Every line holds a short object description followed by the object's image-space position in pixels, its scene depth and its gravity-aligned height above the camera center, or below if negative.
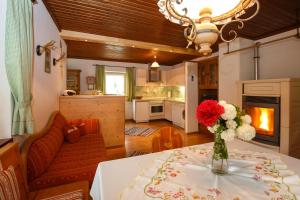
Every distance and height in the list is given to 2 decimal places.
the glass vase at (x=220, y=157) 1.04 -0.41
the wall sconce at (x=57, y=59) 2.84 +0.67
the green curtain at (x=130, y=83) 6.42 +0.47
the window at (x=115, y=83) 6.45 +0.49
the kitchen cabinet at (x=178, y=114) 5.31 -0.66
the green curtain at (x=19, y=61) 1.40 +0.31
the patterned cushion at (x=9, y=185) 0.88 -0.52
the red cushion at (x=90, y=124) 3.04 -0.56
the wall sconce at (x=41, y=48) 1.98 +0.60
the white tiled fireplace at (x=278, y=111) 2.47 -0.28
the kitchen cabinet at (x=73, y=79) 5.40 +0.54
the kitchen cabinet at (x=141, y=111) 6.21 -0.63
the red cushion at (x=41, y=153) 1.44 -0.57
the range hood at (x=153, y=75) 6.56 +0.80
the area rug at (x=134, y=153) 3.15 -1.16
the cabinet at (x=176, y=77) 5.55 +0.67
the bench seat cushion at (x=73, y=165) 1.50 -0.76
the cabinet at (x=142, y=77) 6.45 +0.74
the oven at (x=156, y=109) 6.48 -0.59
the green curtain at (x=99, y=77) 6.00 +0.67
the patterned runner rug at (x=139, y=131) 4.60 -1.10
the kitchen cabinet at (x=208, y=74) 4.31 +0.56
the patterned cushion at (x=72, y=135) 2.51 -0.63
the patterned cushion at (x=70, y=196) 1.22 -0.77
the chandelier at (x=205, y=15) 1.10 +0.63
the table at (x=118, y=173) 0.89 -0.51
